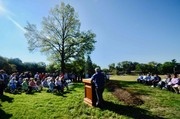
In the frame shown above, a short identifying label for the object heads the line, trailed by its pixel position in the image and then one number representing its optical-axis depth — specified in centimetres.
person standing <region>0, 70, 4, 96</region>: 750
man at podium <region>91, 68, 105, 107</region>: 498
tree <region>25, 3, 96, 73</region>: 1767
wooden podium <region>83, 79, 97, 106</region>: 519
